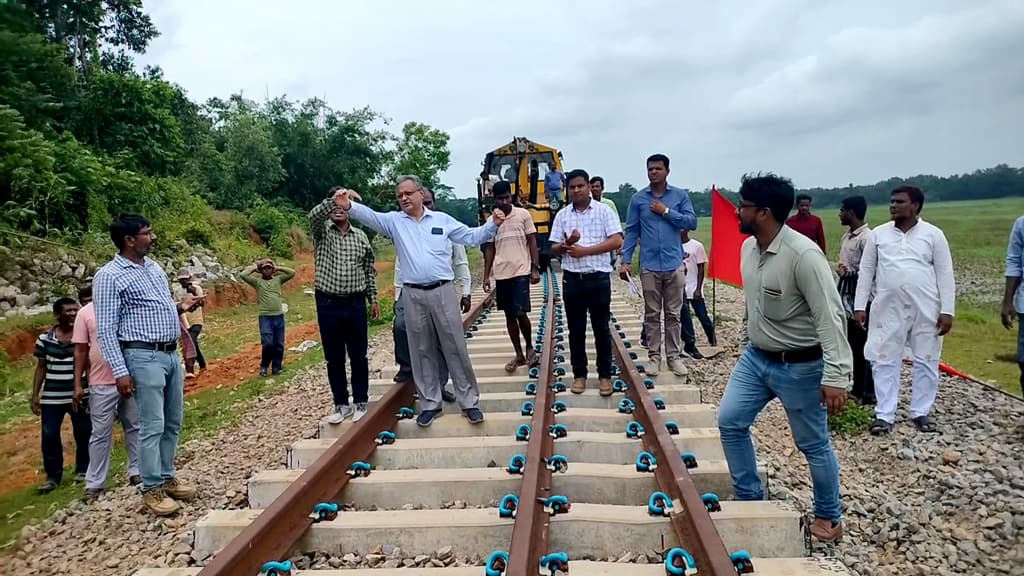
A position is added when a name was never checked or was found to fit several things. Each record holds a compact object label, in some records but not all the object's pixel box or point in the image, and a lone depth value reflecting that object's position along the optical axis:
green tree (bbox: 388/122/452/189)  39.66
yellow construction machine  17.12
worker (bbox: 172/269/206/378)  8.91
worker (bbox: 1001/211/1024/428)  4.86
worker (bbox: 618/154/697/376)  5.77
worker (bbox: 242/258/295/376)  8.20
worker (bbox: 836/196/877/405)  5.75
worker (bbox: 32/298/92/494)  5.11
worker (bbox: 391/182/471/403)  5.09
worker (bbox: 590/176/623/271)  8.83
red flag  7.91
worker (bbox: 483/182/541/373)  6.00
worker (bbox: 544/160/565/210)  16.38
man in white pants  4.89
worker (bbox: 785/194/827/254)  6.79
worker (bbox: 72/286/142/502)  4.54
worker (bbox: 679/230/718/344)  7.91
